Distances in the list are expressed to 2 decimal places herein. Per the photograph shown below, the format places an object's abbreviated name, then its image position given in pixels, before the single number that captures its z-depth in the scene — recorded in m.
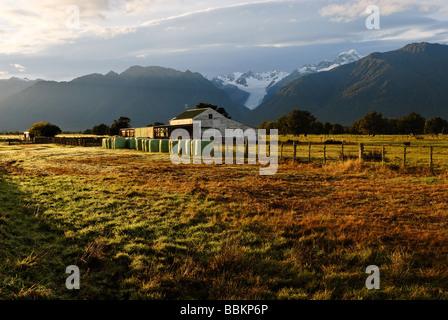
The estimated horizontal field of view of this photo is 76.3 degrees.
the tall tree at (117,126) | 95.44
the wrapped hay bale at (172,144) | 33.72
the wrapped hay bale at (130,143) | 46.94
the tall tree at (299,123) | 105.94
